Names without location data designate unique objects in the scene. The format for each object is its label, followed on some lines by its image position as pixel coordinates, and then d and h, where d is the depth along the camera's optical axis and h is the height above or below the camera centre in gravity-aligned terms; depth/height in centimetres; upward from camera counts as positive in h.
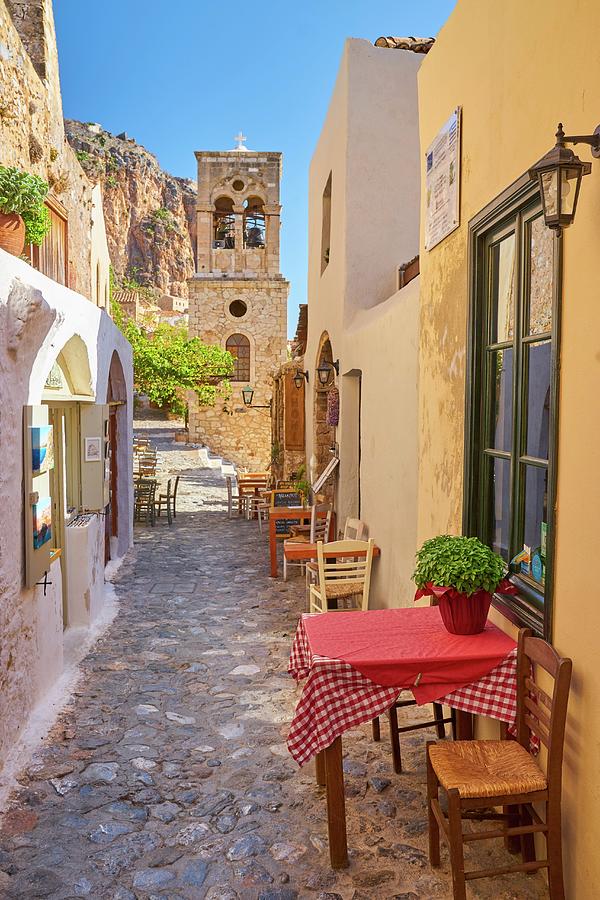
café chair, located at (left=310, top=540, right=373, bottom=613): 600 -151
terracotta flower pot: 505 +133
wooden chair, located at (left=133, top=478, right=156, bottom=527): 1298 -174
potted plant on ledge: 502 +156
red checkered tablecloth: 286 -122
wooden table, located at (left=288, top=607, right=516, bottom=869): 286 -121
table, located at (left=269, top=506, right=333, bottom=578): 909 -143
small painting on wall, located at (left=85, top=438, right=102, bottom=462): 707 -41
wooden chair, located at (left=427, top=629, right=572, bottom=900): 241 -135
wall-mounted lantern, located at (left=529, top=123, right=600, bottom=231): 225 +80
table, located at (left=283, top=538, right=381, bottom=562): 787 -163
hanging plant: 877 +6
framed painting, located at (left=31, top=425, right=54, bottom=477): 447 -26
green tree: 1920 +133
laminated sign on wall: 398 +143
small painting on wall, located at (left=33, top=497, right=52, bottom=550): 448 -76
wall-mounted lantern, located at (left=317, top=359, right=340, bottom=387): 958 +58
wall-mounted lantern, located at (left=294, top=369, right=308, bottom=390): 1191 +60
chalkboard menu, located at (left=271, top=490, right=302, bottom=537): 985 -133
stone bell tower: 2291 +404
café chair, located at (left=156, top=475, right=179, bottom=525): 1305 -190
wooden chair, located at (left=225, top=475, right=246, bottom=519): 1361 -184
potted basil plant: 300 -75
